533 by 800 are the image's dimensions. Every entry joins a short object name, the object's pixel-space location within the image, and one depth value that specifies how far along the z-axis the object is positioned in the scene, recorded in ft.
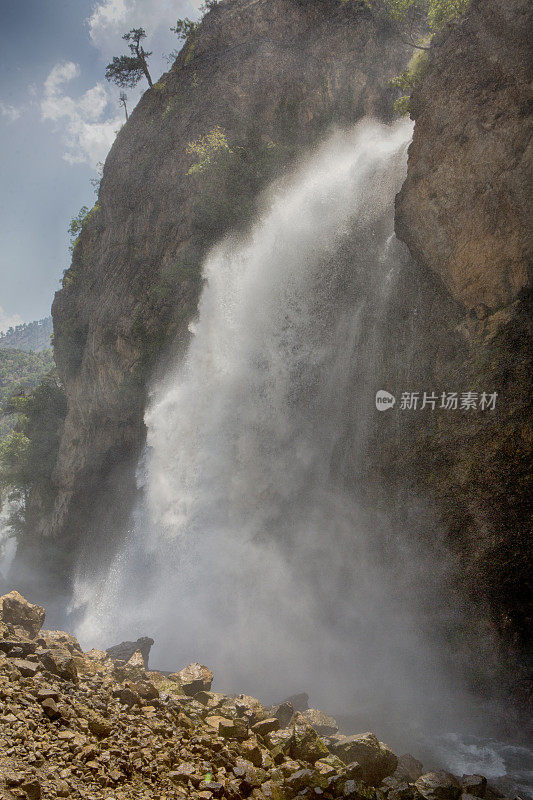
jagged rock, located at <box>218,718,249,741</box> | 23.07
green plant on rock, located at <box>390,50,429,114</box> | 41.06
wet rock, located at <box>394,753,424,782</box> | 22.93
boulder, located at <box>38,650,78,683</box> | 24.70
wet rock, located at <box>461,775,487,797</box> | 22.74
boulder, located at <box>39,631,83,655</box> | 34.09
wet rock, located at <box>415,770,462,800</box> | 21.52
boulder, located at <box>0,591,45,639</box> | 33.76
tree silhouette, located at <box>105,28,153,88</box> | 99.25
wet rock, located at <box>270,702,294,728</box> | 28.64
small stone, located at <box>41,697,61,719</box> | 19.61
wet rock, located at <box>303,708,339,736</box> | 29.50
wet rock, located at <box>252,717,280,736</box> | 24.18
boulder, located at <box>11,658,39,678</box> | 22.91
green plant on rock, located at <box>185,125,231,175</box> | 69.92
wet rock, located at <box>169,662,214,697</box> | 29.12
